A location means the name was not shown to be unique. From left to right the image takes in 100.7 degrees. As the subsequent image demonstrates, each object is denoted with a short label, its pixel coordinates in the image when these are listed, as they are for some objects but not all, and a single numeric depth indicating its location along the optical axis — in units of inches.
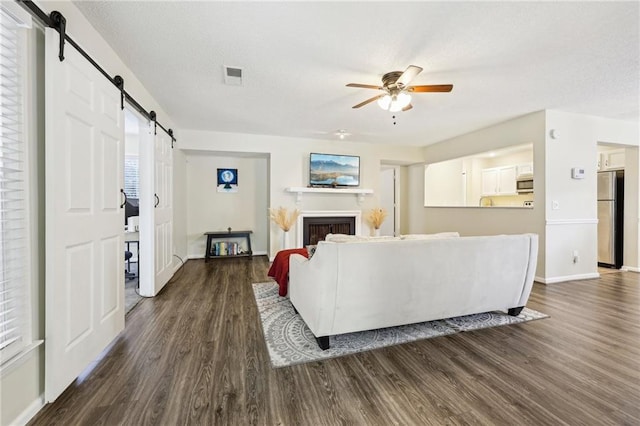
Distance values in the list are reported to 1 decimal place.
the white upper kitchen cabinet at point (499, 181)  241.1
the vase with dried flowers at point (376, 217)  230.4
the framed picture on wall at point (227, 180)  230.8
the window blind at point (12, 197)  50.0
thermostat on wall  157.3
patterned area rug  80.2
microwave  223.5
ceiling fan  99.9
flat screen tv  217.9
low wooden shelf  214.7
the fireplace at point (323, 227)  219.9
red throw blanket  117.8
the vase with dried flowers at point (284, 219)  205.8
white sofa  78.5
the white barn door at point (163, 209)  133.0
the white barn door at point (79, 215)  58.6
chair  152.0
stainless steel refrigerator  184.2
